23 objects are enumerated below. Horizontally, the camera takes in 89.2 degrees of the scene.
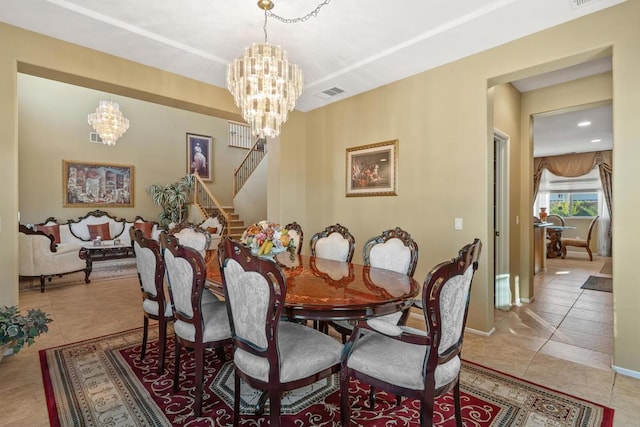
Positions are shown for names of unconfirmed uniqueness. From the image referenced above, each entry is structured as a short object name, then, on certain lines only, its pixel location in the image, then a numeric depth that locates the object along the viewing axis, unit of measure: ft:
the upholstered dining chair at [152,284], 7.82
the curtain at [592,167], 26.96
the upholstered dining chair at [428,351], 4.69
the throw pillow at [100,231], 24.02
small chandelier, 21.67
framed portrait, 30.25
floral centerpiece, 7.99
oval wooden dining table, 5.48
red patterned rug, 6.12
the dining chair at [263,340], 4.97
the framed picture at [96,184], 24.40
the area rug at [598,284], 16.78
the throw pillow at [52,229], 22.03
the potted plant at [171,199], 27.17
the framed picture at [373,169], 12.80
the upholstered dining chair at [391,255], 7.89
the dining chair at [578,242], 25.49
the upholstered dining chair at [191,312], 6.31
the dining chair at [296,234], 11.49
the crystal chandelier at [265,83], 8.38
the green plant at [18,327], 7.38
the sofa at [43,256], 15.61
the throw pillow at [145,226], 25.93
